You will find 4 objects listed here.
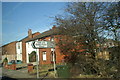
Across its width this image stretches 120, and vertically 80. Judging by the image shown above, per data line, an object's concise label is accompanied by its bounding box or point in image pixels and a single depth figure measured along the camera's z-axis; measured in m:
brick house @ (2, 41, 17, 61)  46.79
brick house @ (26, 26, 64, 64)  23.98
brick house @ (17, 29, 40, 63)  38.69
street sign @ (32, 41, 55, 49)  11.20
